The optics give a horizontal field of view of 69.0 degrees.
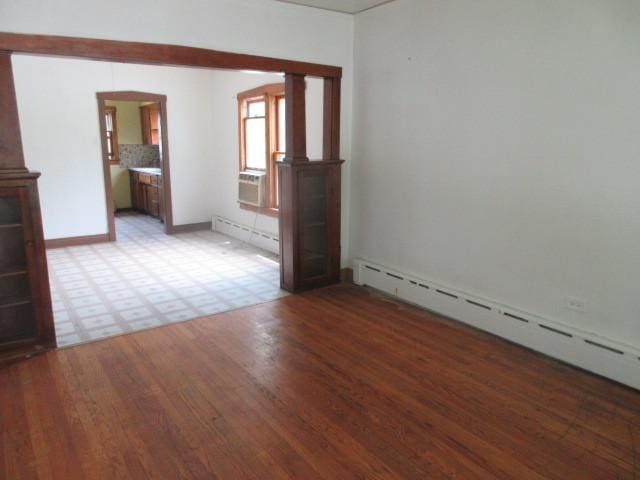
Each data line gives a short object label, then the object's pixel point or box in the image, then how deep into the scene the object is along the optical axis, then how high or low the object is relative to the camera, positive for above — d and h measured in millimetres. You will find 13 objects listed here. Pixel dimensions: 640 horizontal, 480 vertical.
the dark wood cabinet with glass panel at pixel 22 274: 3191 -883
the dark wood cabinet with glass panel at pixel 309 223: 4508 -753
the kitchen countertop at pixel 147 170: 8497 -440
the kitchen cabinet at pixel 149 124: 9797 +473
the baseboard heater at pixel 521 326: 2934 -1309
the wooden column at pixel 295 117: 4352 +277
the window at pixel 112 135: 9625 +238
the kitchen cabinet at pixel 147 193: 8477 -895
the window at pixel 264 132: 6035 +206
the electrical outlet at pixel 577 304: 3090 -1033
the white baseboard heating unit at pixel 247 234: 6352 -1275
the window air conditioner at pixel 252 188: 6375 -572
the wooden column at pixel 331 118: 4598 +283
